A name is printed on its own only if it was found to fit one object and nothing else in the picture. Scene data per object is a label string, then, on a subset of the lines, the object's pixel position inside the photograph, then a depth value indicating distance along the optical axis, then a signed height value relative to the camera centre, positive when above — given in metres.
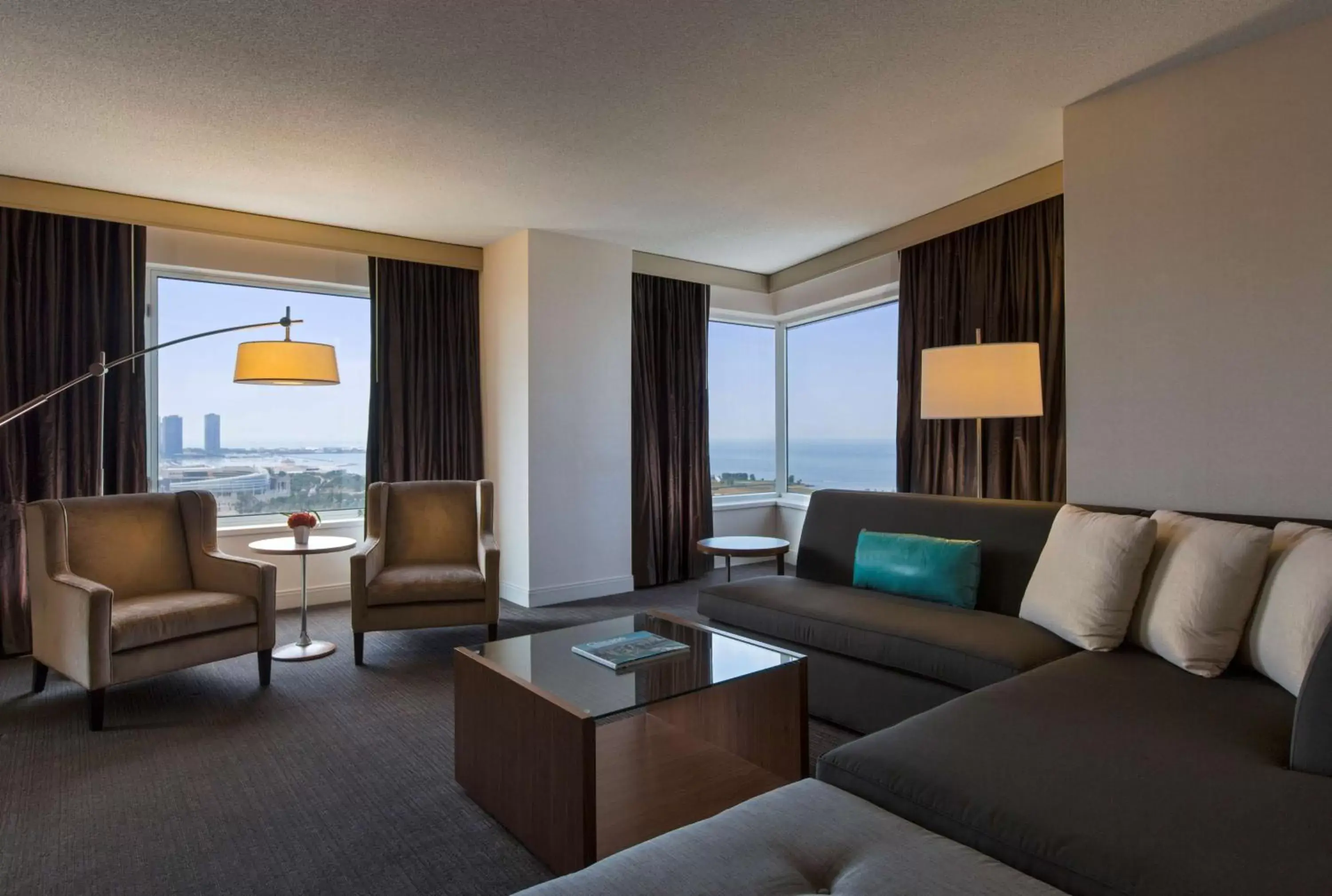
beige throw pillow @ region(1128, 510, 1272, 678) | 2.06 -0.43
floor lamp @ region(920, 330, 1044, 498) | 3.12 +0.29
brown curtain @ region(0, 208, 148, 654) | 3.89 +0.56
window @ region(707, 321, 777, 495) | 6.39 +0.39
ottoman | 1.19 -0.71
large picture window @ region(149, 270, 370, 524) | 4.58 +0.29
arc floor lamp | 3.75 +0.48
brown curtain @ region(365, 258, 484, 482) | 5.06 +0.57
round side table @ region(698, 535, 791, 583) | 4.40 -0.58
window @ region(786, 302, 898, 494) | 5.47 +0.40
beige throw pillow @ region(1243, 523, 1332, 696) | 1.85 -0.43
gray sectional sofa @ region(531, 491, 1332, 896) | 1.20 -0.66
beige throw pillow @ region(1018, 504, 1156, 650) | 2.29 -0.42
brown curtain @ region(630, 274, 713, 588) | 5.64 +0.17
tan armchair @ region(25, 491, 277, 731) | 2.89 -0.60
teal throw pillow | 2.93 -0.49
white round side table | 3.78 -0.50
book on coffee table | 2.39 -0.67
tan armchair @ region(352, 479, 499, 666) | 3.71 -0.60
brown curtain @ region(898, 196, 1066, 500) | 3.97 +0.75
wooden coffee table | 1.89 -0.87
